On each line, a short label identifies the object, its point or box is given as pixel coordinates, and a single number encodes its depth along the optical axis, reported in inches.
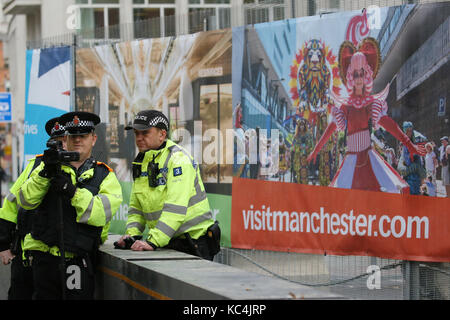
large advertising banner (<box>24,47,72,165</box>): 503.8
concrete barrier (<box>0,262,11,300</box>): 352.5
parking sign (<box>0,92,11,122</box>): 1019.9
